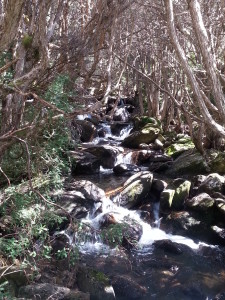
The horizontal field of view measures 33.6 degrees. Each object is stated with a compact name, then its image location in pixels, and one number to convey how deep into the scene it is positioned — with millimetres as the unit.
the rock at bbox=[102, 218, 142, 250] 6098
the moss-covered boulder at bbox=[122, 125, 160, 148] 16078
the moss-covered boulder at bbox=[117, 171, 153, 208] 10219
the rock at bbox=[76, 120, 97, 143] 16448
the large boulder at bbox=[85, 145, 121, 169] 13570
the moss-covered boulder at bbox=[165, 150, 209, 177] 12016
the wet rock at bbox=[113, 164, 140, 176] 12823
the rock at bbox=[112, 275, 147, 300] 6633
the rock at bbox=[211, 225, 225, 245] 8703
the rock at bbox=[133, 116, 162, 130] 17441
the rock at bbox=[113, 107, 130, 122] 21031
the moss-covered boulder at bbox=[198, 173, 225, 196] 10195
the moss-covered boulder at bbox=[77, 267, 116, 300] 6301
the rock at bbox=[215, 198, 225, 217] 9120
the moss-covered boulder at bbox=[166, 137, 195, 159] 14277
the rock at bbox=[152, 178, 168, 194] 10688
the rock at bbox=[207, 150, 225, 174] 11727
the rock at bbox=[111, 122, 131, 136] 18856
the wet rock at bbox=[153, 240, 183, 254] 8406
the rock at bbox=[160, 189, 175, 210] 9852
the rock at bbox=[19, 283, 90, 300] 5688
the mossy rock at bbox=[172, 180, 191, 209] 9914
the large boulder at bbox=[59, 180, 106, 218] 8922
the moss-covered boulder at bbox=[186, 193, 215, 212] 9414
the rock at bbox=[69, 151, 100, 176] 12494
